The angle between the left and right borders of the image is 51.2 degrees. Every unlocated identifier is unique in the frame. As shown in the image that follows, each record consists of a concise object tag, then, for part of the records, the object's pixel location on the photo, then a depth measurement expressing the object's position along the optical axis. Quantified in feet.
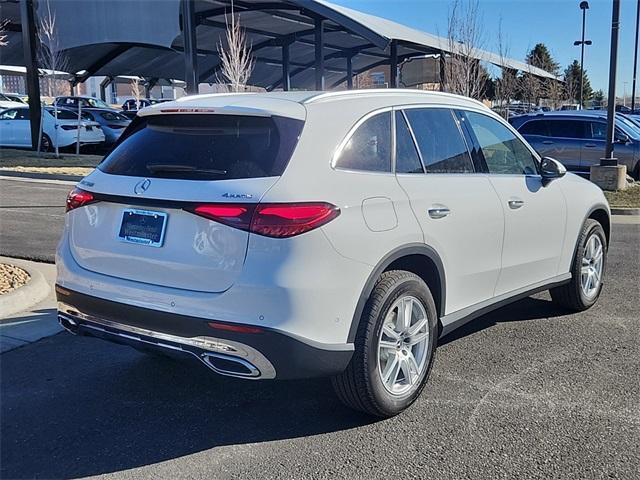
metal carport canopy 83.42
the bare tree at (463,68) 76.33
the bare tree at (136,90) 119.40
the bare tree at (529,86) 135.61
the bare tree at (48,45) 72.22
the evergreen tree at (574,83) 178.91
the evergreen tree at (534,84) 136.90
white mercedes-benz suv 10.53
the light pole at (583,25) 132.77
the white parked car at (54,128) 71.15
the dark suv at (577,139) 52.80
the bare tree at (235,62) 77.61
